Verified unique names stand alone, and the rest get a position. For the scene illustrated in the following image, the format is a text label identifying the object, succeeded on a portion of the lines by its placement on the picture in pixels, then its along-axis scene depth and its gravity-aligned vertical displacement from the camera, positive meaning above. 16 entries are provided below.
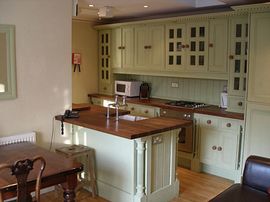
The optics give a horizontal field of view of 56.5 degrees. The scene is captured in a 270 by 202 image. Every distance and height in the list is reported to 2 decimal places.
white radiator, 2.66 -0.64
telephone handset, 3.01 -0.42
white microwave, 4.57 -0.15
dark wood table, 1.86 -0.74
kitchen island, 2.58 -0.83
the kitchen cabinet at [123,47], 4.53 +0.60
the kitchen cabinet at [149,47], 4.13 +0.56
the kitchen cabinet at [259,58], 2.92 +0.27
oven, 3.61 -0.79
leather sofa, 2.13 -0.97
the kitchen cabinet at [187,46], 3.69 +0.52
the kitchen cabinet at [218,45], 3.47 +0.50
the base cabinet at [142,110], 4.01 -0.49
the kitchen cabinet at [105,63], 4.90 +0.33
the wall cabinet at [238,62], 3.30 +0.25
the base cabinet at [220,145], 3.30 -0.88
